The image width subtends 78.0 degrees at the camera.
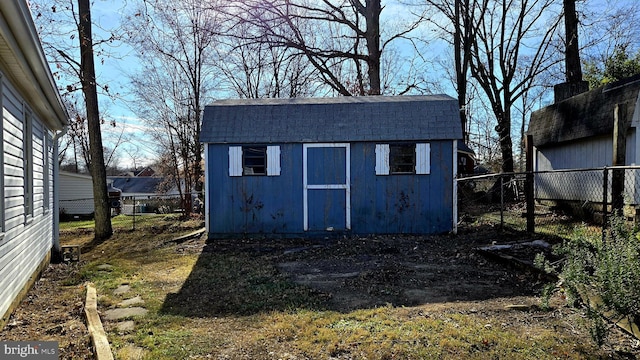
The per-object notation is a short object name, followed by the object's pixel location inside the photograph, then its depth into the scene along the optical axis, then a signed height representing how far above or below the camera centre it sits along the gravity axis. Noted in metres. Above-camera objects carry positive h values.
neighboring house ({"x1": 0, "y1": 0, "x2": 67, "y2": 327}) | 3.56 +0.41
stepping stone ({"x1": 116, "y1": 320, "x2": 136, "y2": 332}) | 3.85 -1.46
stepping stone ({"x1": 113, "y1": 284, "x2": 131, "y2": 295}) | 5.35 -1.52
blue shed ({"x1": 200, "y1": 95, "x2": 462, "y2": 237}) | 9.34 +0.07
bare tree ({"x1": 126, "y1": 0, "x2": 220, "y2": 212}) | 18.72 +3.47
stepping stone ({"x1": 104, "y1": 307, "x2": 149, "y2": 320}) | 4.27 -1.48
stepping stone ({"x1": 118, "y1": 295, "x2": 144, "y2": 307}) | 4.75 -1.49
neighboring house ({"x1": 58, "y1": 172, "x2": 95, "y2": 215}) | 21.19 -0.57
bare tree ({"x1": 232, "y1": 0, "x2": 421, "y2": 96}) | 15.36 +6.29
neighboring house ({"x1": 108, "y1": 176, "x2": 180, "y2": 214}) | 43.70 -0.53
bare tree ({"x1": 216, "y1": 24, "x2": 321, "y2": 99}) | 20.06 +5.31
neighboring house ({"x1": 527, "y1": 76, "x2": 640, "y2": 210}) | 8.66 +1.03
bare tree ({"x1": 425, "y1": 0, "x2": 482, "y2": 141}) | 17.03 +6.20
